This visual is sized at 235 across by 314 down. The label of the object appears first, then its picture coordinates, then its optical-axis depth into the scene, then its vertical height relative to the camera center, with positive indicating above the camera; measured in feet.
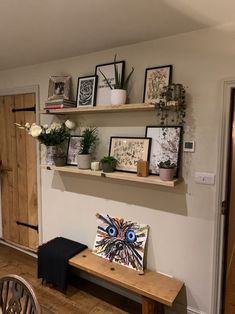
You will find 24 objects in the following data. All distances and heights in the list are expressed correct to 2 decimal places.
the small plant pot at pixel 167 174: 6.12 -0.83
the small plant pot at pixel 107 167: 7.13 -0.79
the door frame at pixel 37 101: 9.34 +1.39
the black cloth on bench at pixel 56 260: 7.70 -3.83
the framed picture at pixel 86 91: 7.68 +1.50
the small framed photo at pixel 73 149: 8.32 -0.34
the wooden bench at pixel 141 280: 6.21 -3.77
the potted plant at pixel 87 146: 7.66 -0.22
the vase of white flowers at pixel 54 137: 7.92 +0.05
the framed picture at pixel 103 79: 7.25 +1.80
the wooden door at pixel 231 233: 6.40 -2.61
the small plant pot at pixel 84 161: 7.64 -0.67
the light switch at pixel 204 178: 6.15 -0.92
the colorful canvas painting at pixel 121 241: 7.27 -3.08
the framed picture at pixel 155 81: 6.55 +1.58
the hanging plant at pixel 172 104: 6.08 +0.88
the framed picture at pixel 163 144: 6.47 -0.10
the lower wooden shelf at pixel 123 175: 6.15 -0.98
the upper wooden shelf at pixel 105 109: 6.36 +0.85
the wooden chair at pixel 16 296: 3.58 -2.38
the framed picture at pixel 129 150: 6.93 -0.31
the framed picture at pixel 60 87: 8.18 +1.71
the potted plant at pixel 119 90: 6.79 +1.35
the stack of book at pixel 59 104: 7.86 +1.12
